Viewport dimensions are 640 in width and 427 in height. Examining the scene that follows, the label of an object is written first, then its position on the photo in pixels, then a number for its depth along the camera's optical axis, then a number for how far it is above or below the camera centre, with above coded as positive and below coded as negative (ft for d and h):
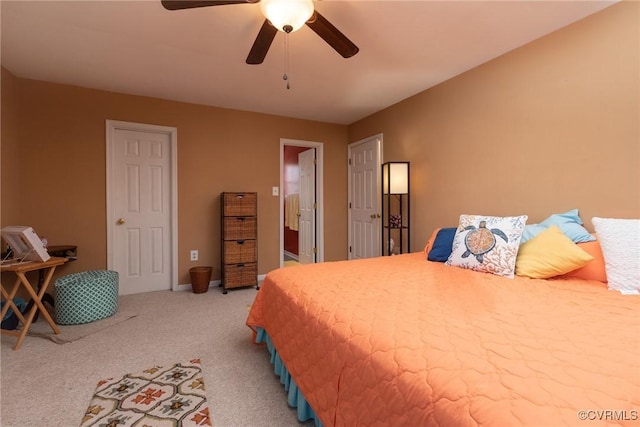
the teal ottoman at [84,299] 8.44 -2.56
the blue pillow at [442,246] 7.60 -0.95
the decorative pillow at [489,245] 6.07 -0.77
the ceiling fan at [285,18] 5.01 +3.48
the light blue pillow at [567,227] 6.17 -0.39
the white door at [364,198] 13.26 +0.55
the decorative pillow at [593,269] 5.52 -1.14
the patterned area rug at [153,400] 4.66 -3.27
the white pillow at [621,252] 4.85 -0.75
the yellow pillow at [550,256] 5.54 -0.91
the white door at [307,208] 15.53 +0.14
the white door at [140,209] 11.19 +0.10
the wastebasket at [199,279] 11.50 -2.66
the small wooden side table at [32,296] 6.97 -2.12
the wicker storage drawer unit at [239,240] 11.82 -1.16
